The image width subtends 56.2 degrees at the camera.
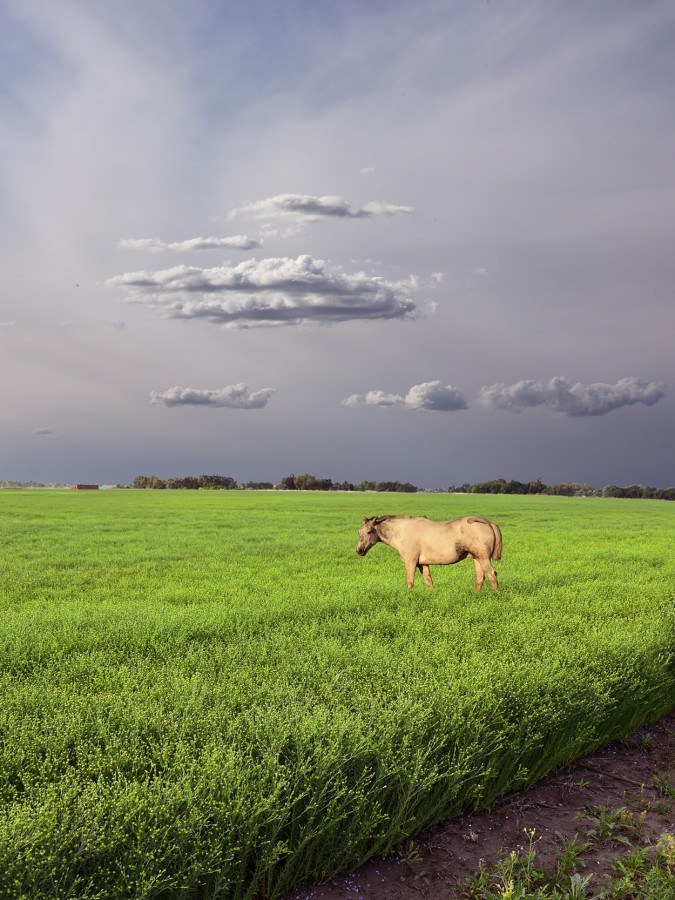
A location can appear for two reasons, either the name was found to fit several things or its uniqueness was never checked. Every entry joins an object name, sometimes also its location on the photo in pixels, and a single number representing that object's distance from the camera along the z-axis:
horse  9.41
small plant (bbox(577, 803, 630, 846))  5.64
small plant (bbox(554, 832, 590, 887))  5.04
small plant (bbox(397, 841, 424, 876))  5.07
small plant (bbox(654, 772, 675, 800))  6.55
